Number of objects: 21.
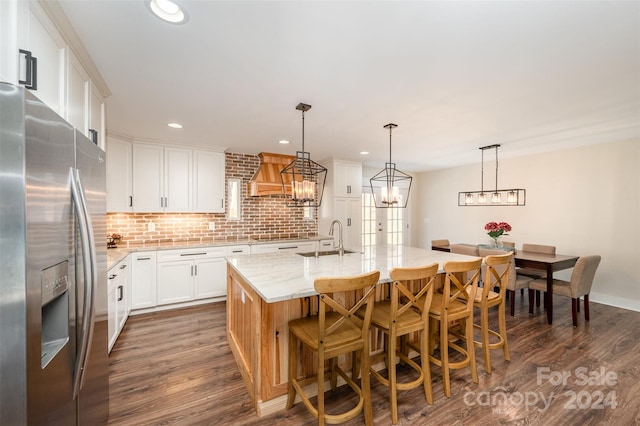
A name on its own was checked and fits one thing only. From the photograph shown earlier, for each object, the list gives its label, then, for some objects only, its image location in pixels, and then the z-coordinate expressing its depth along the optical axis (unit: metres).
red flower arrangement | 4.27
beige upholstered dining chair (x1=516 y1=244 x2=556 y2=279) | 4.00
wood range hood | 4.42
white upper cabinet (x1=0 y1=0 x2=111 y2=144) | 1.07
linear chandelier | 4.17
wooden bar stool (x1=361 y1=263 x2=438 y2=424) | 1.83
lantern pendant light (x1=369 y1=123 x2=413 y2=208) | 2.85
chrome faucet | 2.94
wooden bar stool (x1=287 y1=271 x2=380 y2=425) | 1.61
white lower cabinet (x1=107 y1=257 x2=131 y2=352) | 2.66
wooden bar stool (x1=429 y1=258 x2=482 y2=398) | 2.05
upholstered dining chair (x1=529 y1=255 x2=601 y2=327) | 3.30
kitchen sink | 3.02
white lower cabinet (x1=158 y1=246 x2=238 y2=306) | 3.79
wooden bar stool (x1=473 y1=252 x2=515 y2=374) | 2.29
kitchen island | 1.89
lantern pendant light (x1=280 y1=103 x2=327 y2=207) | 2.55
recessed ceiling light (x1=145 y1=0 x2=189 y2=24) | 1.38
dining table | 3.38
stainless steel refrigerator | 0.79
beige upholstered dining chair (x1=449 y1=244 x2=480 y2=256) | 4.11
